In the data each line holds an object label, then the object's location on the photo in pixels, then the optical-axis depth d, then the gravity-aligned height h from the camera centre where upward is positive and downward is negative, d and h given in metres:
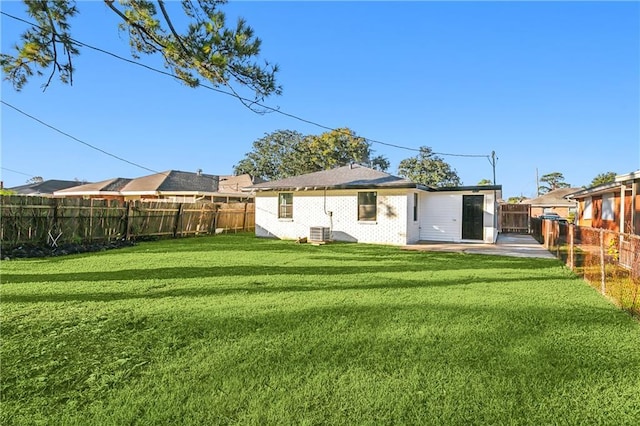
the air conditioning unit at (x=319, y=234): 14.03 -0.72
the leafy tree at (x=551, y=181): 61.33 +6.56
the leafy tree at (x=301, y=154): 34.41 +6.52
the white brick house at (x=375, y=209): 13.65 +0.30
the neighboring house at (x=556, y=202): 32.84 +1.57
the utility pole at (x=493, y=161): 28.73 +4.60
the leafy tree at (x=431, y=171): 43.94 +5.75
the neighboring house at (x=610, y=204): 9.08 +0.62
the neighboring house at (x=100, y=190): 25.52 +1.60
